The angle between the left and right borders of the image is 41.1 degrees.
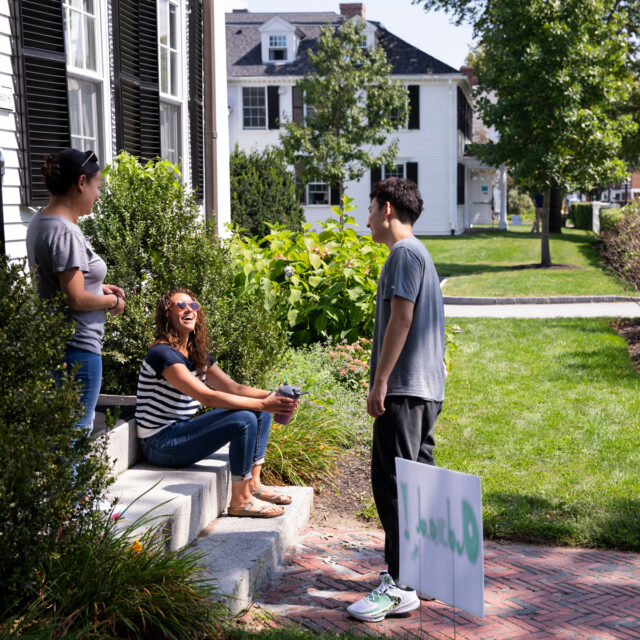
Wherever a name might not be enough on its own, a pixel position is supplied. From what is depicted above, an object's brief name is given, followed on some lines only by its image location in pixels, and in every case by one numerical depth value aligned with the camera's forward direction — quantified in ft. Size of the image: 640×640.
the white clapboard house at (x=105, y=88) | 19.33
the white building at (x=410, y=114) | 115.34
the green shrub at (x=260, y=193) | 52.54
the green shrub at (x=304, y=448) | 18.37
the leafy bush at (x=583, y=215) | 128.81
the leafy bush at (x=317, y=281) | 27.07
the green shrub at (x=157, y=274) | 19.79
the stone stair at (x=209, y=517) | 13.11
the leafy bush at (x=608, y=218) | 72.70
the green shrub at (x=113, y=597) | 10.06
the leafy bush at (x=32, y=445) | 9.70
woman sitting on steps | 15.01
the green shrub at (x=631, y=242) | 38.50
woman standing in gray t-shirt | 13.04
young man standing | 12.61
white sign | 10.68
